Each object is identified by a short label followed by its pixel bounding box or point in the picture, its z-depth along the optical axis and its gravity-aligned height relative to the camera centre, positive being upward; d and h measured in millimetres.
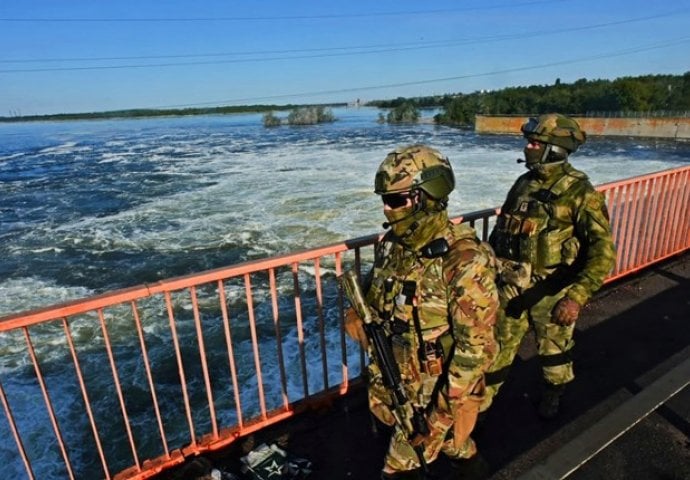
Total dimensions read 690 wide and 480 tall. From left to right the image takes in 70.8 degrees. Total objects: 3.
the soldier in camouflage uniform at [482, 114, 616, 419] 2703 -973
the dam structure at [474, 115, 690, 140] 45500 -5095
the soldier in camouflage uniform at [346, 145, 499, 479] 1897 -823
